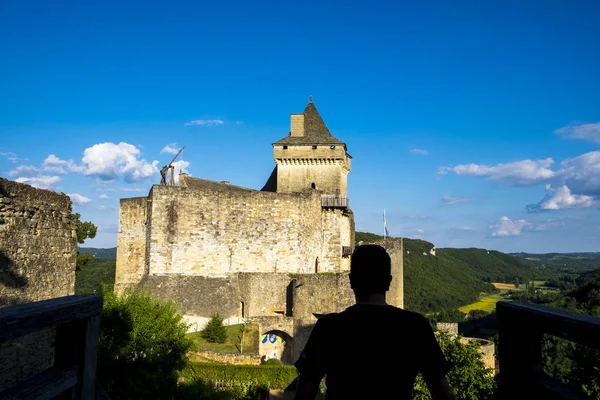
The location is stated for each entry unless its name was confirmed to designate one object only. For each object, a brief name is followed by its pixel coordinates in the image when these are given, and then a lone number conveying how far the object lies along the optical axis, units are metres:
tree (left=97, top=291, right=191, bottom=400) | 12.95
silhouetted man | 2.68
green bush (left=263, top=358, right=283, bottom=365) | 20.40
